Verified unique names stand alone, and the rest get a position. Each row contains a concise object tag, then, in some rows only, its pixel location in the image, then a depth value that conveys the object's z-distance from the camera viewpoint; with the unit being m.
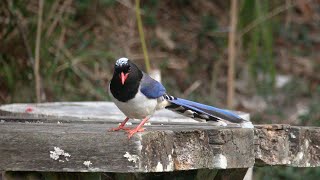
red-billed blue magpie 7.98
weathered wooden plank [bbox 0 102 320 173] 6.96
